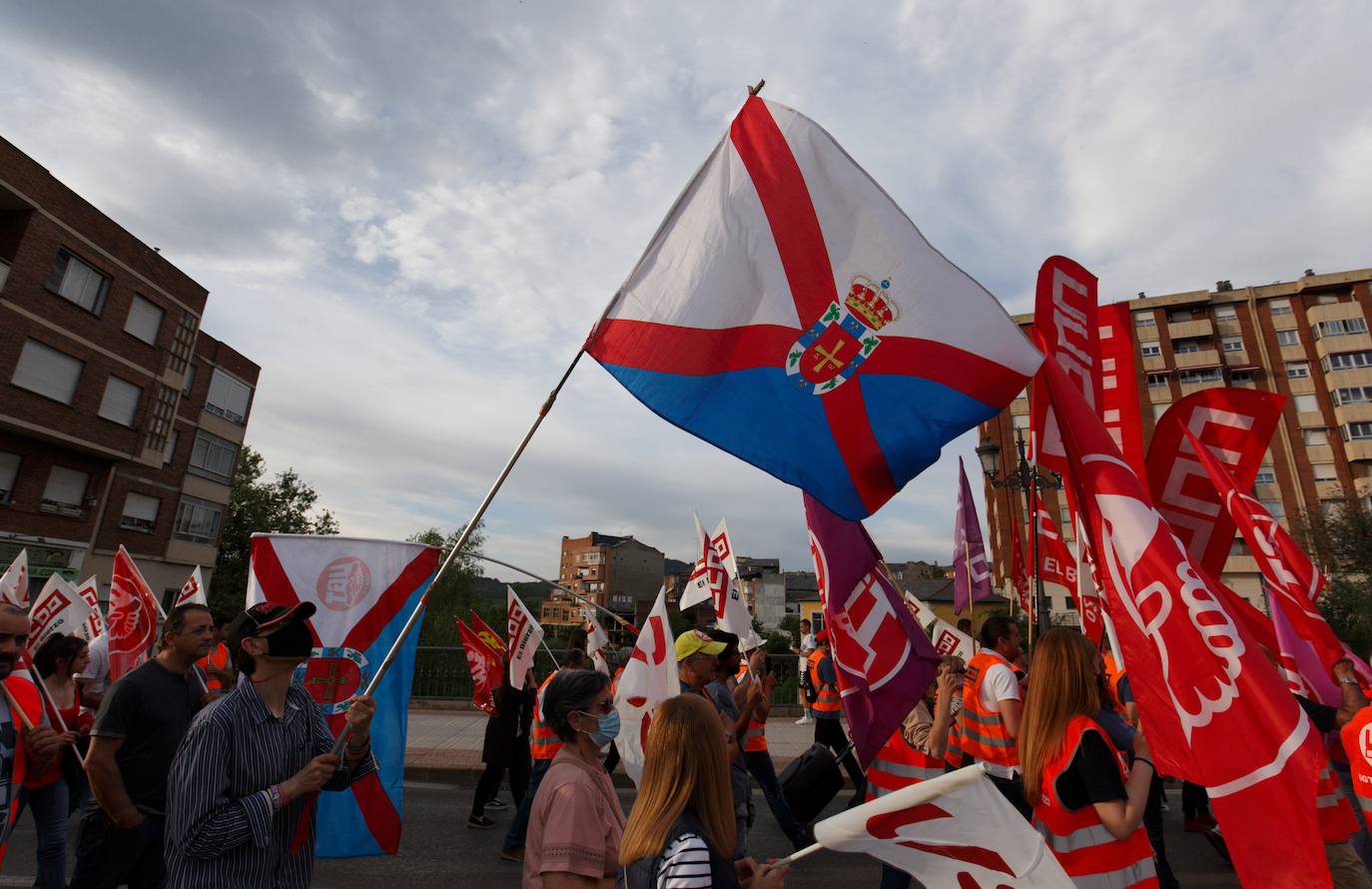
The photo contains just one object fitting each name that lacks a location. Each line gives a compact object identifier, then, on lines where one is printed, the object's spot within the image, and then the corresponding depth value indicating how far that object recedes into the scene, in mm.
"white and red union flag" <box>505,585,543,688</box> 7824
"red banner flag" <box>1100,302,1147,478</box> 5309
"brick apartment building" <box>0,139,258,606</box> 23156
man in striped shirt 2311
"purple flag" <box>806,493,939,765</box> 4391
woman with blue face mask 2291
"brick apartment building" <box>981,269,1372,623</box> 45031
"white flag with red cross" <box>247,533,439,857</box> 4016
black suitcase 4750
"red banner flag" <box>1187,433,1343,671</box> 5809
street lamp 5055
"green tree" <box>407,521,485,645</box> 33438
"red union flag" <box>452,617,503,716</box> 9305
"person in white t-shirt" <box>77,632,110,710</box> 7164
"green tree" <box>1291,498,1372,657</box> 28812
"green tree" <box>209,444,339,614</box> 43688
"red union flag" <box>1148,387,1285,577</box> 4879
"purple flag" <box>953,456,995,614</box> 10969
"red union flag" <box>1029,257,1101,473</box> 4773
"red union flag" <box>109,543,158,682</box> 7438
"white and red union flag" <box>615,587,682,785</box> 4418
